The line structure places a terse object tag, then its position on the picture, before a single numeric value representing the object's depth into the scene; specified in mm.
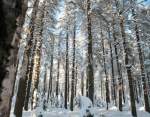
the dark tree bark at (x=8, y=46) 619
